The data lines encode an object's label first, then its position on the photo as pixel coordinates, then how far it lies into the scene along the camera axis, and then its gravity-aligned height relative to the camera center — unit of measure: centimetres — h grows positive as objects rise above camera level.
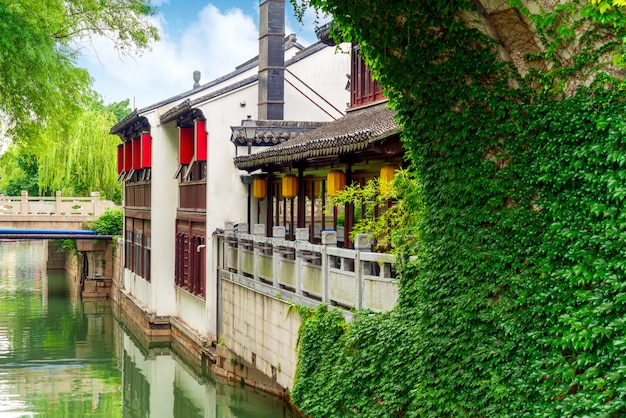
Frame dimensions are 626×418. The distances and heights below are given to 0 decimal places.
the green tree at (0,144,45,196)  5919 +217
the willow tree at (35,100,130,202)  4409 +232
